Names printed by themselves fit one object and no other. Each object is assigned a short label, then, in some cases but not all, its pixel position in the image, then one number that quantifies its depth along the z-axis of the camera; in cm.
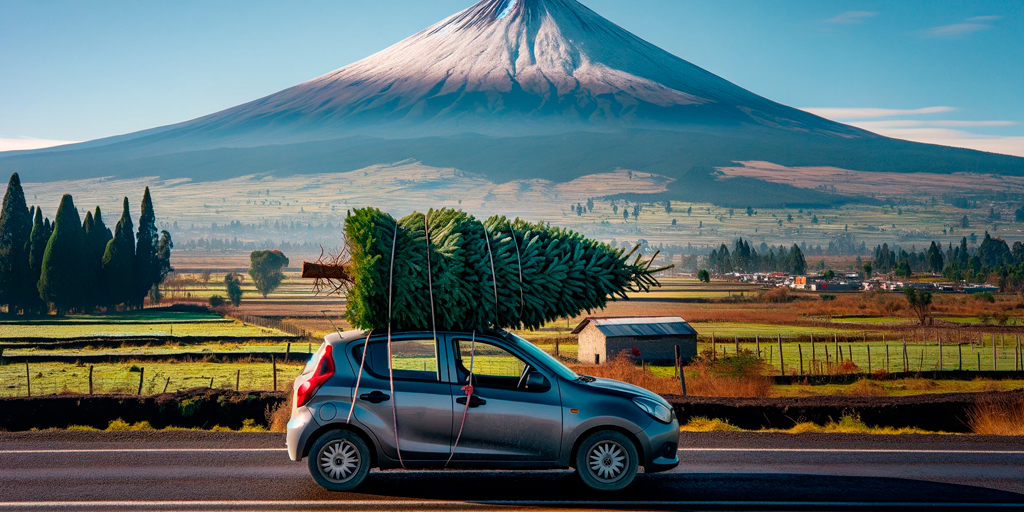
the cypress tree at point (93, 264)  8500
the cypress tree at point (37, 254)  8412
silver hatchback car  856
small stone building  4094
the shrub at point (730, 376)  2138
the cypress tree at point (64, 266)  8144
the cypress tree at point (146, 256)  9200
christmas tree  900
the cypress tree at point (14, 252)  8412
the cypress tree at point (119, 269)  8719
